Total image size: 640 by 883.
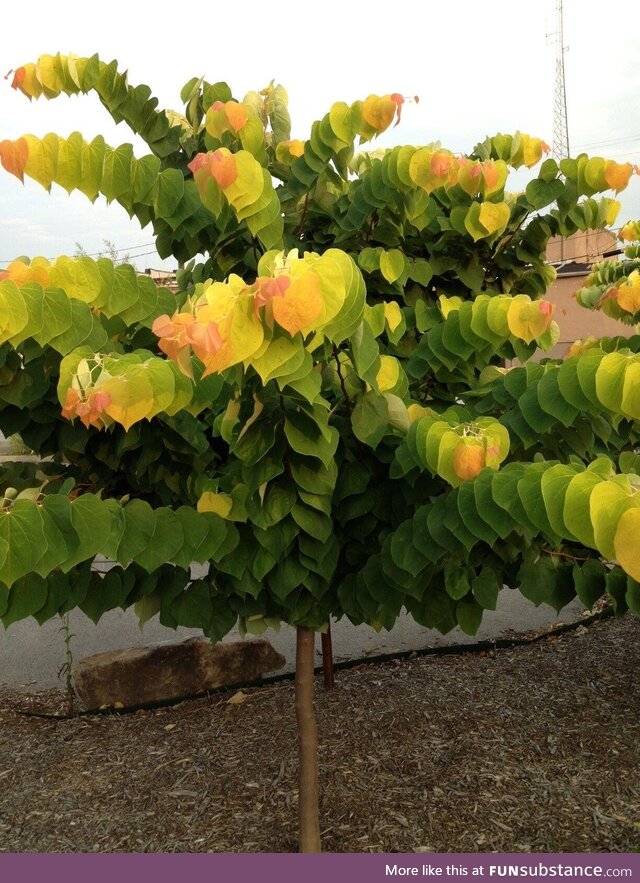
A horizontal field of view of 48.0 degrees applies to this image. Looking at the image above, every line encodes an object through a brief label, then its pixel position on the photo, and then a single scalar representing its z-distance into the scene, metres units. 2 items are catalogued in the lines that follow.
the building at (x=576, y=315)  14.15
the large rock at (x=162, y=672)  4.07
